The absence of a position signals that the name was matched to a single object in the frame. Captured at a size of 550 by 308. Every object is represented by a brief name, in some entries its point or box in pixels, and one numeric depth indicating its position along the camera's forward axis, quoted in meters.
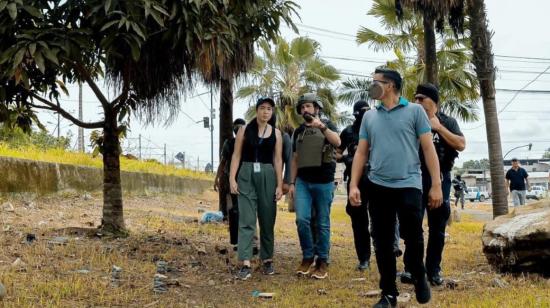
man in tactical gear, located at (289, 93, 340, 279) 5.30
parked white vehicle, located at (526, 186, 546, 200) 49.25
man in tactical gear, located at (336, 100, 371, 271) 5.42
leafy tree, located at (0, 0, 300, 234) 4.30
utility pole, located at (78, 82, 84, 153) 15.39
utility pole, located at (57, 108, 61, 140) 15.86
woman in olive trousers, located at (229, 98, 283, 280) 5.29
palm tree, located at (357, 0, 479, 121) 14.60
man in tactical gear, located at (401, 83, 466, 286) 4.60
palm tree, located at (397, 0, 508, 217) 10.23
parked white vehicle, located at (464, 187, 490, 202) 54.53
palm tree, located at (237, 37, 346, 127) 18.95
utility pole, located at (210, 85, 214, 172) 31.63
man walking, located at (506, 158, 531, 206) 13.73
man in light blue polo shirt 3.68
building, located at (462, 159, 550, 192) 77.91
